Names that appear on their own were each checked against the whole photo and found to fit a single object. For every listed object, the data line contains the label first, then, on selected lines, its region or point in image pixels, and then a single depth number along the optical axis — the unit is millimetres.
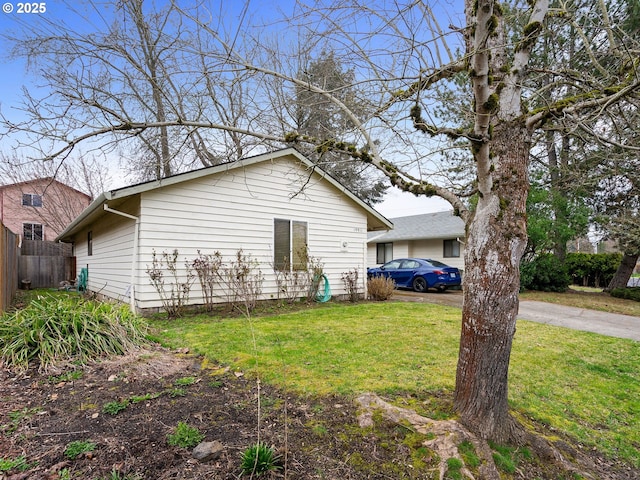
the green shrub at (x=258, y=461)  1920
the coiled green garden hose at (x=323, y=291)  9867
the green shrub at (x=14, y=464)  1979
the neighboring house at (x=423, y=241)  17031
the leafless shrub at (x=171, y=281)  7270
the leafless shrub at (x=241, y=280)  8133
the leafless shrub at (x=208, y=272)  7746
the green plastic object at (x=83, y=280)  12453
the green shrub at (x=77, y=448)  2105
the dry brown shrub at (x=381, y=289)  10406
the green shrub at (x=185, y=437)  2219
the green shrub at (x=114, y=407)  2720
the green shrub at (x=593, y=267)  15930
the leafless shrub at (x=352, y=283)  10346
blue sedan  13562
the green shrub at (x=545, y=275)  13188
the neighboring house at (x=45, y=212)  19078
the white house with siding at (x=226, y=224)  7289
